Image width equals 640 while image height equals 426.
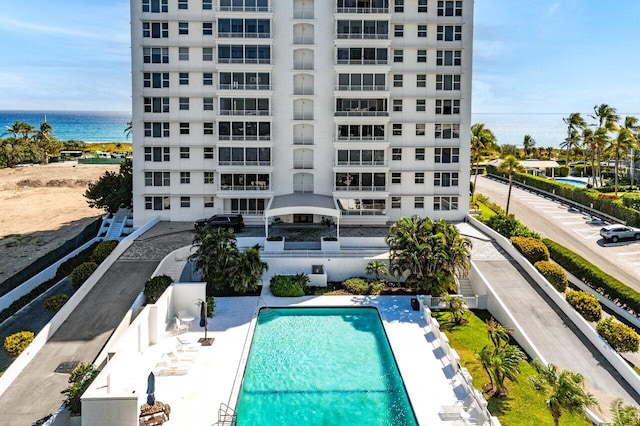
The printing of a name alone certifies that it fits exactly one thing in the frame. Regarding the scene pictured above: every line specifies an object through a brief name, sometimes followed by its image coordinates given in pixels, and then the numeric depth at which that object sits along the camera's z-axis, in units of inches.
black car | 1652.3
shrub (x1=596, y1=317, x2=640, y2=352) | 950.4
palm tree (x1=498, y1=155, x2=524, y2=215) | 1888.5
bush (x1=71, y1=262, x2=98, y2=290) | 1284.4
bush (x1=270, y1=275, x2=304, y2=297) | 1286.9
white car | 1651.1
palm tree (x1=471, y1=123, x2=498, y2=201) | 2171.5
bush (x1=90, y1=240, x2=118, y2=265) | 1403.8
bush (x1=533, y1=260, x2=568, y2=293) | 1237.1
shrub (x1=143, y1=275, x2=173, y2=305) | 1143.6
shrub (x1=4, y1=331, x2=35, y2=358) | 946.7
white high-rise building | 1731.1
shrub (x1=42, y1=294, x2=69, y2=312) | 1183.6
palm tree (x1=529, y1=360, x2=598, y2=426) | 631.8
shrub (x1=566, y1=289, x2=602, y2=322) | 1085.8
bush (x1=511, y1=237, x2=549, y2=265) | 1376.7
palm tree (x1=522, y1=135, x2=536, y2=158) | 3846.5
